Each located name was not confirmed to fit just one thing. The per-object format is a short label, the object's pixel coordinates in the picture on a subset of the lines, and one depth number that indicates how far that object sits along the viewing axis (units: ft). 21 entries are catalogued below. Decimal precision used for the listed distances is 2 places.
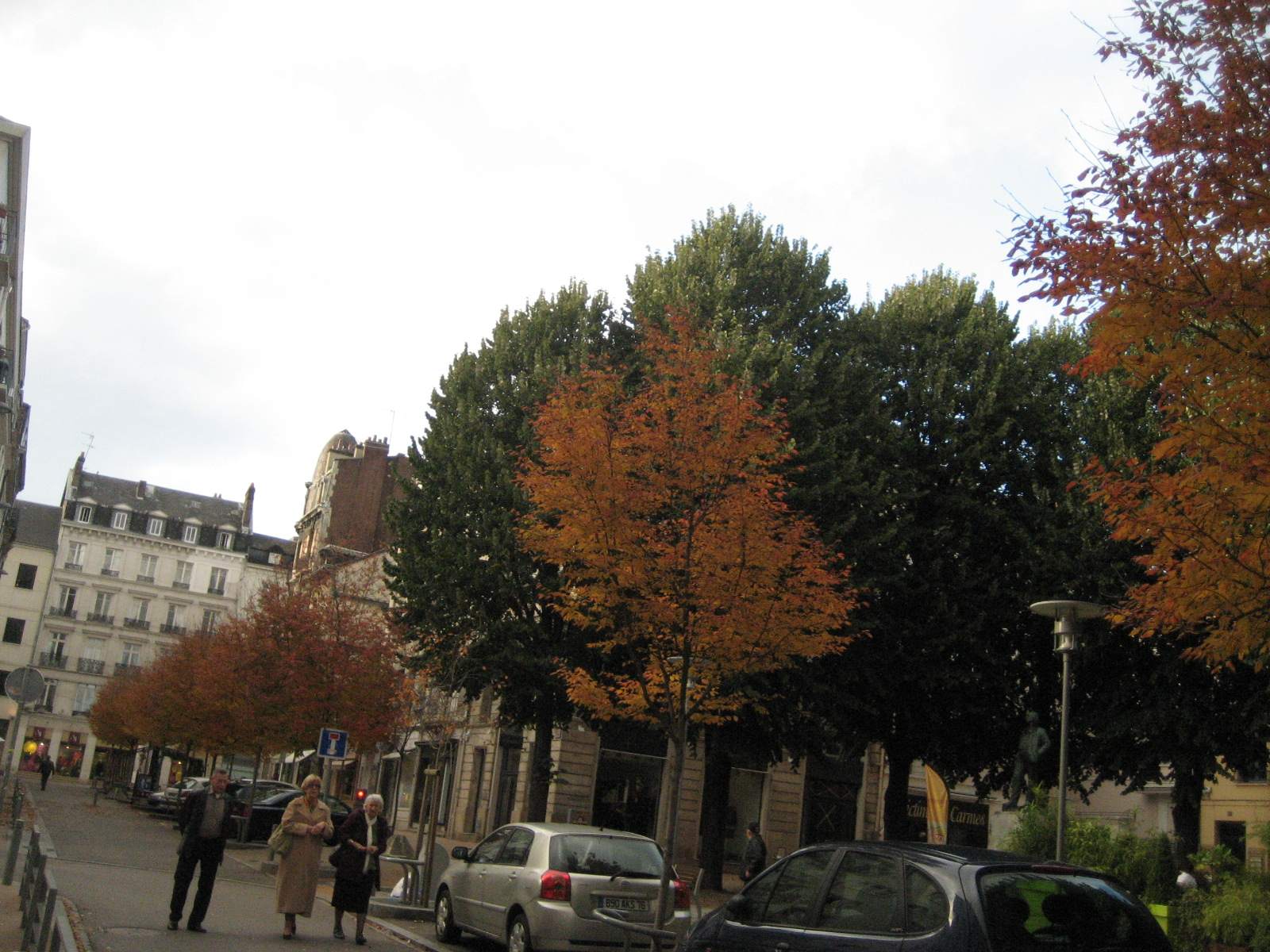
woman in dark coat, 45.11
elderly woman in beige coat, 43.06
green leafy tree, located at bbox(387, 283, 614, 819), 85.51
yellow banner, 56.13
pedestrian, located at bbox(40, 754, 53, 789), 178.85
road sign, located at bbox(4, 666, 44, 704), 57.98
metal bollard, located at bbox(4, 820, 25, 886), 47.67
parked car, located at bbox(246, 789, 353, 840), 104.22
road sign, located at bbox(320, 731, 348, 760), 83.30
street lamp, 50.01
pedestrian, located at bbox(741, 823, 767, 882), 84.12
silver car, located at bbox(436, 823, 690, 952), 41.65
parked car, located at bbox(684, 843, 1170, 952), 21.56
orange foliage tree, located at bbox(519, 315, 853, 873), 52.47
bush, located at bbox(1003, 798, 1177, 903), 64.80
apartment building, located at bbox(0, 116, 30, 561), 115.44
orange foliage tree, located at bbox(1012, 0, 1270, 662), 27.35
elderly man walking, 42.65
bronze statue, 53.57
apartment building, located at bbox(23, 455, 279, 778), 278.46
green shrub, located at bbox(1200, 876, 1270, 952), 49.40
